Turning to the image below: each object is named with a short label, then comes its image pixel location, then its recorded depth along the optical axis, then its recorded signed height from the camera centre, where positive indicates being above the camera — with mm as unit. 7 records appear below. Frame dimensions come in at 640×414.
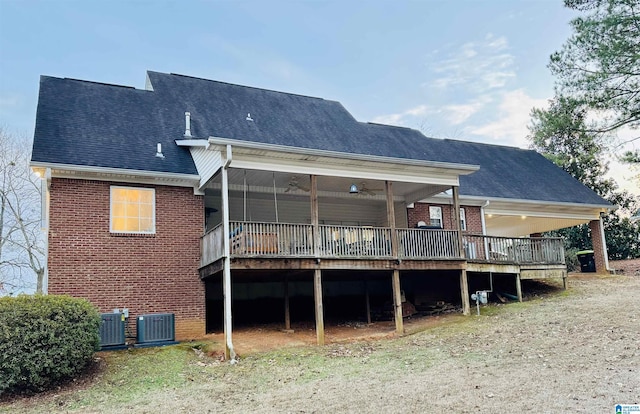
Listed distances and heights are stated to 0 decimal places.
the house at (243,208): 13711 +2234
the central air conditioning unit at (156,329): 13492 -1099
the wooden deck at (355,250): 13438 +709
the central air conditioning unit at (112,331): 13008 -1045
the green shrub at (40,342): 9984 -959
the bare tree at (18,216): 28359 +3927
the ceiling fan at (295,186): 16281 +2810
